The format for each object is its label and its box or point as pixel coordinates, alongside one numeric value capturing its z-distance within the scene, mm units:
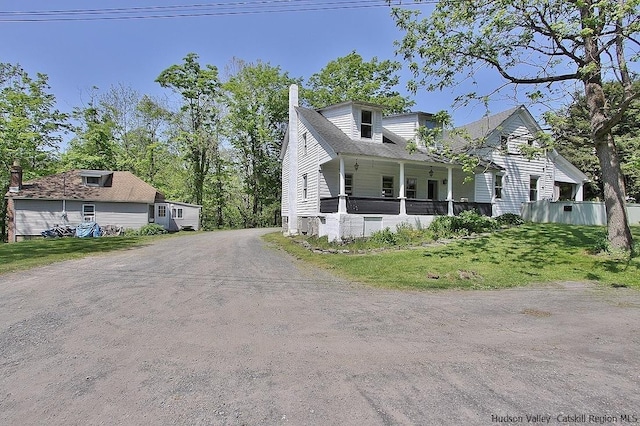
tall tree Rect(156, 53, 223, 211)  33469
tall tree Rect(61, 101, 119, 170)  30031
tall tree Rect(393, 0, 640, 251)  8750
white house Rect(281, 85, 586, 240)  15133
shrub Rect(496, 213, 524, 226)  17891
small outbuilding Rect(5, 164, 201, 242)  22844
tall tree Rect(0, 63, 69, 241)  24984
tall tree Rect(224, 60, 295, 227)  35188
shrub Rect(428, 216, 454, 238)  14389
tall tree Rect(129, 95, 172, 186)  35062
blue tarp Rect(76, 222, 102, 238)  22531
